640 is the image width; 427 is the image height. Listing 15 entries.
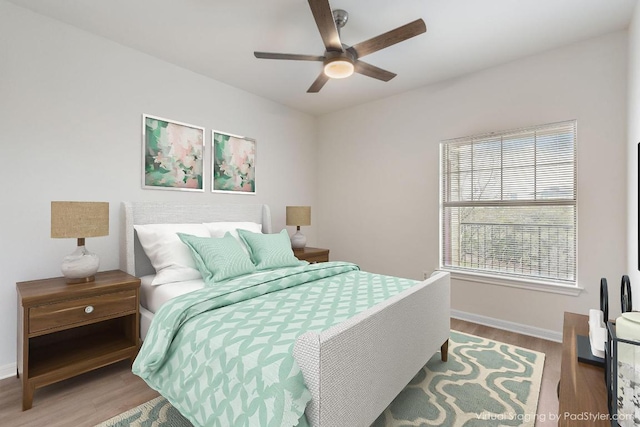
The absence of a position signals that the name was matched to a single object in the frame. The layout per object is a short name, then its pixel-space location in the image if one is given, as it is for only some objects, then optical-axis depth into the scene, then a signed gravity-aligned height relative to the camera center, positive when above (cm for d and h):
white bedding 224 -59
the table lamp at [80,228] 203 -11
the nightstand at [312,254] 366 -51
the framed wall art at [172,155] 295 +58
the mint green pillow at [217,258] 237 -37
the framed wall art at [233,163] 348 +57
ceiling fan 190 +118
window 286 +10
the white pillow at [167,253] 246 -35
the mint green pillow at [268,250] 273 -35
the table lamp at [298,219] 389 -9
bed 111 -62
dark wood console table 97 -64
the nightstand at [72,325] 188 -75
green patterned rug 173 -115
